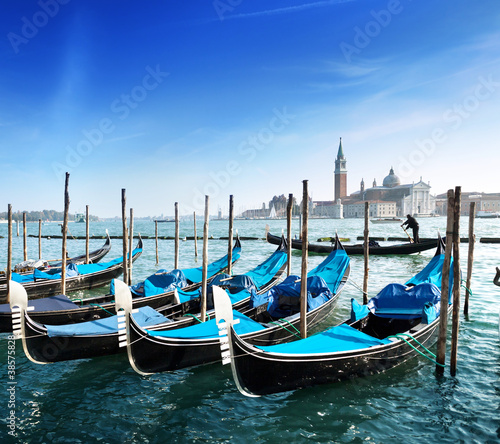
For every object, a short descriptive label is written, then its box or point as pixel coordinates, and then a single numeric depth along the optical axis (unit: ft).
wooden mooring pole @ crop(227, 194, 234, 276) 30.27
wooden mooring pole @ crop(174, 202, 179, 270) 35.47
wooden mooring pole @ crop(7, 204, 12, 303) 24.50
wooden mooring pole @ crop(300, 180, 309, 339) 15.94
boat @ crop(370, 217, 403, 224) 249.22
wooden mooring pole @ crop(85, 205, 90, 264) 36.56
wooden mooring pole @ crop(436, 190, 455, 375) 13.29
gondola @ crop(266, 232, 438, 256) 49.21
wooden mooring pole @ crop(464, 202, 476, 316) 22.72
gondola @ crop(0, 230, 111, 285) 33.94
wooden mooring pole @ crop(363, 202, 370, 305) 23.62
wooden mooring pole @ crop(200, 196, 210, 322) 18.20
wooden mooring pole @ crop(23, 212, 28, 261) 39.03
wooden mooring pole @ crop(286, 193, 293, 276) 24.43
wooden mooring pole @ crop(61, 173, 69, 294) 24.66
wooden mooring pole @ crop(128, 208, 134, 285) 28.55
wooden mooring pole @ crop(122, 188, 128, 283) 26.35
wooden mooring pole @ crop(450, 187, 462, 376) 13.84
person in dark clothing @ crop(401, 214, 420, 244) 47.78
